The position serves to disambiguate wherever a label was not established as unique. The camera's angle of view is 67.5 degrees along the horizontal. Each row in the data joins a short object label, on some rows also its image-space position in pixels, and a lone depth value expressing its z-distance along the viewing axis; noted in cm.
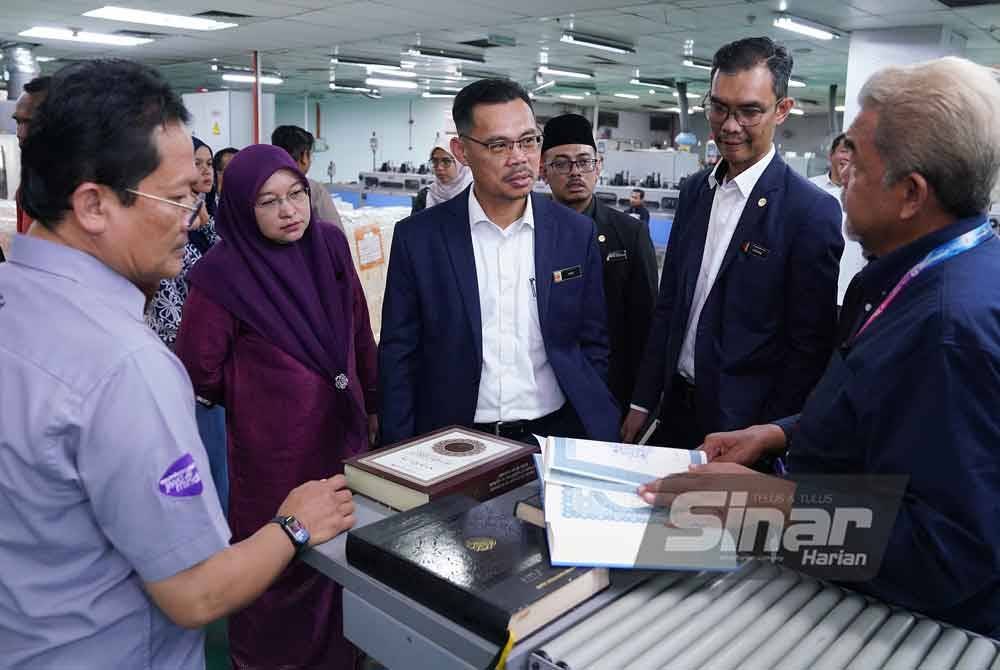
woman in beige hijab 448
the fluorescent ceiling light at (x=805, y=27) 798
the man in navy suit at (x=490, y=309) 183
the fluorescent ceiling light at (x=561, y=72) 1300
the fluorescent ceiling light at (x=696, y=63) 1164
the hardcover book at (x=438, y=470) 112
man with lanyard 87
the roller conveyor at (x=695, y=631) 76
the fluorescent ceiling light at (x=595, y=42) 938
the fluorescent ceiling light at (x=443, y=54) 1085
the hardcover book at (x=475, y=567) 80
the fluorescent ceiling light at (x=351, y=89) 1730
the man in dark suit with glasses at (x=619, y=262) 258
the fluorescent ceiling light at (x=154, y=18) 835
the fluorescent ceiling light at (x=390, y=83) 1568
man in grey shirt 90
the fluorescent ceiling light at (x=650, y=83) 1467
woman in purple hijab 207
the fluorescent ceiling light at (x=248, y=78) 1460
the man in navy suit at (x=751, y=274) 183
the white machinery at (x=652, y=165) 802
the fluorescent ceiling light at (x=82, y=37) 982
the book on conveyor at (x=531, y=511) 99
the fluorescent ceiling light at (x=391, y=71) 1366
